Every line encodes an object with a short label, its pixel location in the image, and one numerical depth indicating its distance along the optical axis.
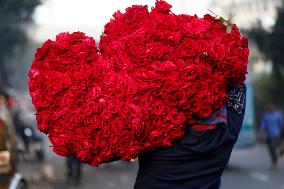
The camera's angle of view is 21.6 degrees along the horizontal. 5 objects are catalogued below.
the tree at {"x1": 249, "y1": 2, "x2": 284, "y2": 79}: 21.28
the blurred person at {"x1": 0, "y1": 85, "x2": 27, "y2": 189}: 7.53
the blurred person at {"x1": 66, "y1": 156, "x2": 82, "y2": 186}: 14.39
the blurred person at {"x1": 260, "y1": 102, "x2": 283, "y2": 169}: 17.73
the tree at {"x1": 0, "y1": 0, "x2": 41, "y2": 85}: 14.99
